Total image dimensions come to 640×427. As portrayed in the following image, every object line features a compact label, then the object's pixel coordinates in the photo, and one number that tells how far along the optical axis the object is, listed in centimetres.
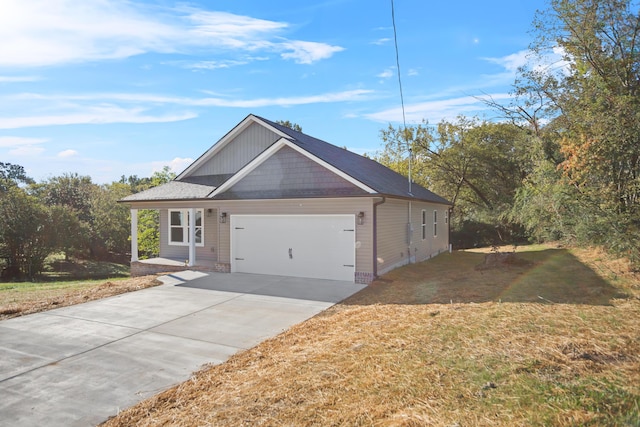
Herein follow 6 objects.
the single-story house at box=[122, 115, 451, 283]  1072
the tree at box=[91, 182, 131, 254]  2759
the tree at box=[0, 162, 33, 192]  4006
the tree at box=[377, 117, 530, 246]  2373
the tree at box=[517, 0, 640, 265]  898
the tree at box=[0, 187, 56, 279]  2030
